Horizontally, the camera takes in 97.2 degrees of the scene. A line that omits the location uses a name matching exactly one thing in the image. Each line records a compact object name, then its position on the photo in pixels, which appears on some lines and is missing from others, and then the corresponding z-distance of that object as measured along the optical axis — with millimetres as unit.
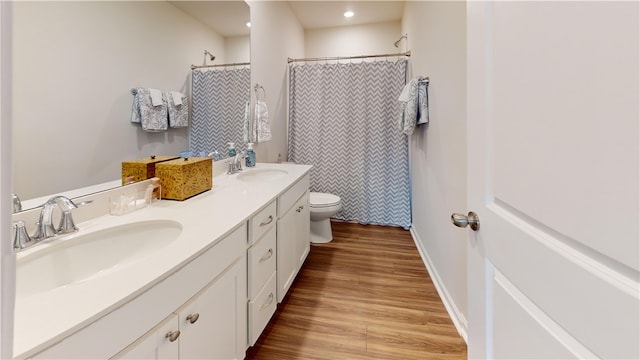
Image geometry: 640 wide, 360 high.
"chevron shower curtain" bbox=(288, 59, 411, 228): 3154
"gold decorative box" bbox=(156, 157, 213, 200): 1284
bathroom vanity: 541
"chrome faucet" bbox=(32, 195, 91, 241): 838
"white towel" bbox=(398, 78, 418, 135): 2335
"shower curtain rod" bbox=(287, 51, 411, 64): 3015
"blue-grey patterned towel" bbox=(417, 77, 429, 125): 2268
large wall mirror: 853
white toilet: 2604
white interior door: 381
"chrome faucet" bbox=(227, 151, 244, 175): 1978
